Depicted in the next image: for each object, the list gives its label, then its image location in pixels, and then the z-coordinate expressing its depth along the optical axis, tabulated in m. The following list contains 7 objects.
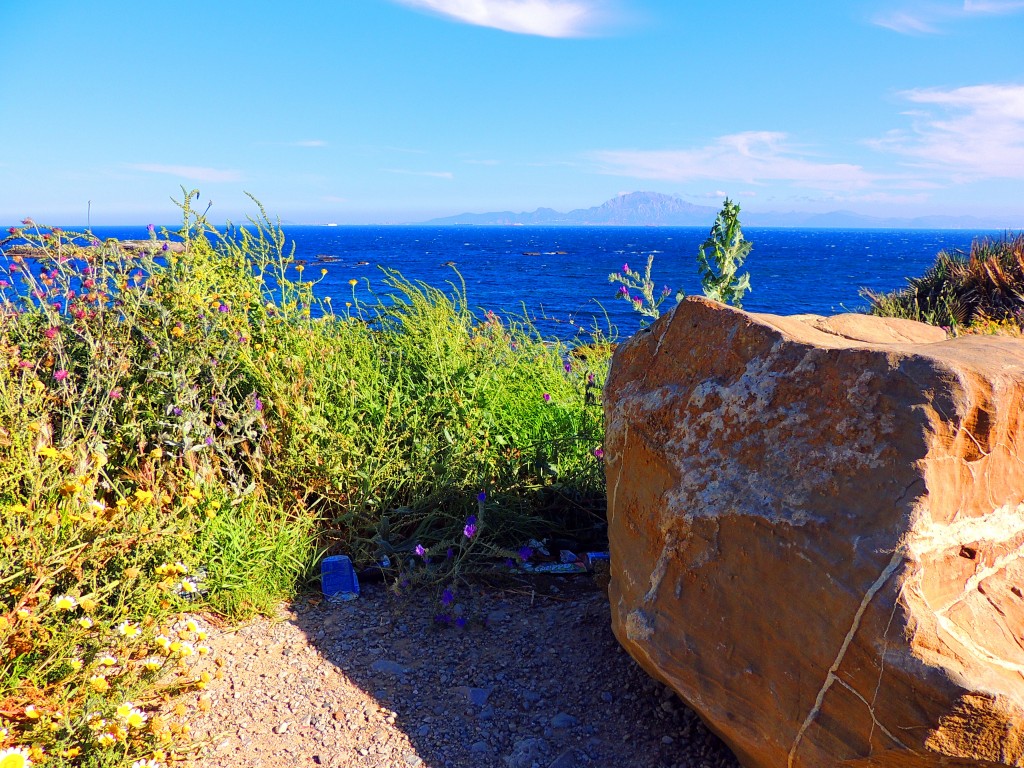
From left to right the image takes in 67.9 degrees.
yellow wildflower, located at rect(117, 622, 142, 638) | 2.56
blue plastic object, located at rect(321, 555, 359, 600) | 3.67
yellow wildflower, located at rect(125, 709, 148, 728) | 2.39
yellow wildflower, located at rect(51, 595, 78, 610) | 2.47
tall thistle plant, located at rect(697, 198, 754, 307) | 4.52
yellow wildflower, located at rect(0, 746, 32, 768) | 2.04
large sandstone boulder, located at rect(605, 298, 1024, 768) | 1.94
